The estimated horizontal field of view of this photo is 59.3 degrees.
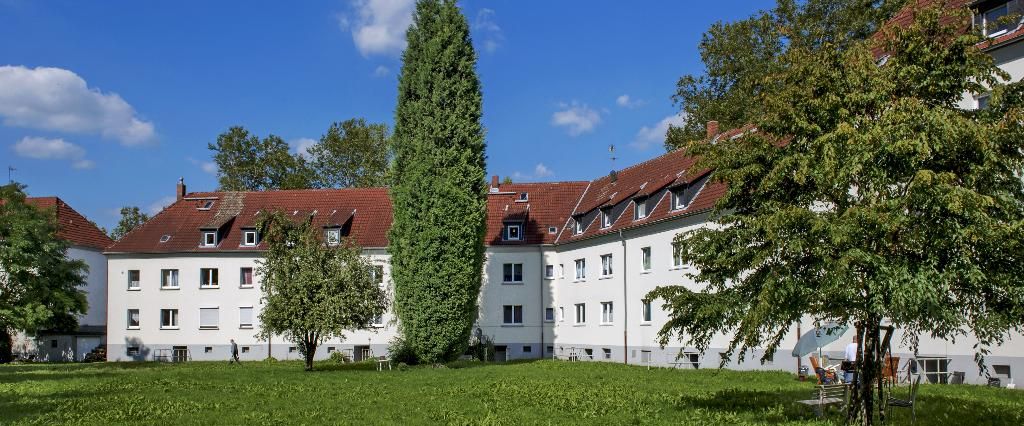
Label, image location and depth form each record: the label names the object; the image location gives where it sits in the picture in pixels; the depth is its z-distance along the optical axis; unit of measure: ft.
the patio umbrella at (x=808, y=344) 68.07
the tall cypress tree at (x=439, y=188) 118.01
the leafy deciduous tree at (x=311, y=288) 111.45
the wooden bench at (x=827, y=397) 51.48
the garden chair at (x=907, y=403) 48.44
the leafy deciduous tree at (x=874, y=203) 39.88
